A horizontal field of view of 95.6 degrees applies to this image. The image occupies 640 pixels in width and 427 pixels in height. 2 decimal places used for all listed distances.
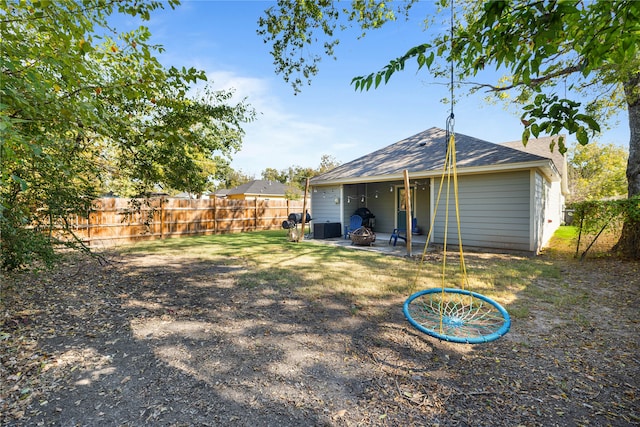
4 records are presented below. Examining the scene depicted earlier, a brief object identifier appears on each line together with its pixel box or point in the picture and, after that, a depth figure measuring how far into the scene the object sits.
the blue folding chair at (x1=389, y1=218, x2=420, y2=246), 11.60
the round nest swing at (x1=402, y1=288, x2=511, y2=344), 2.84
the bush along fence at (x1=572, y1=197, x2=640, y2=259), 6.91
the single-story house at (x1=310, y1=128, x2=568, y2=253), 7.95
